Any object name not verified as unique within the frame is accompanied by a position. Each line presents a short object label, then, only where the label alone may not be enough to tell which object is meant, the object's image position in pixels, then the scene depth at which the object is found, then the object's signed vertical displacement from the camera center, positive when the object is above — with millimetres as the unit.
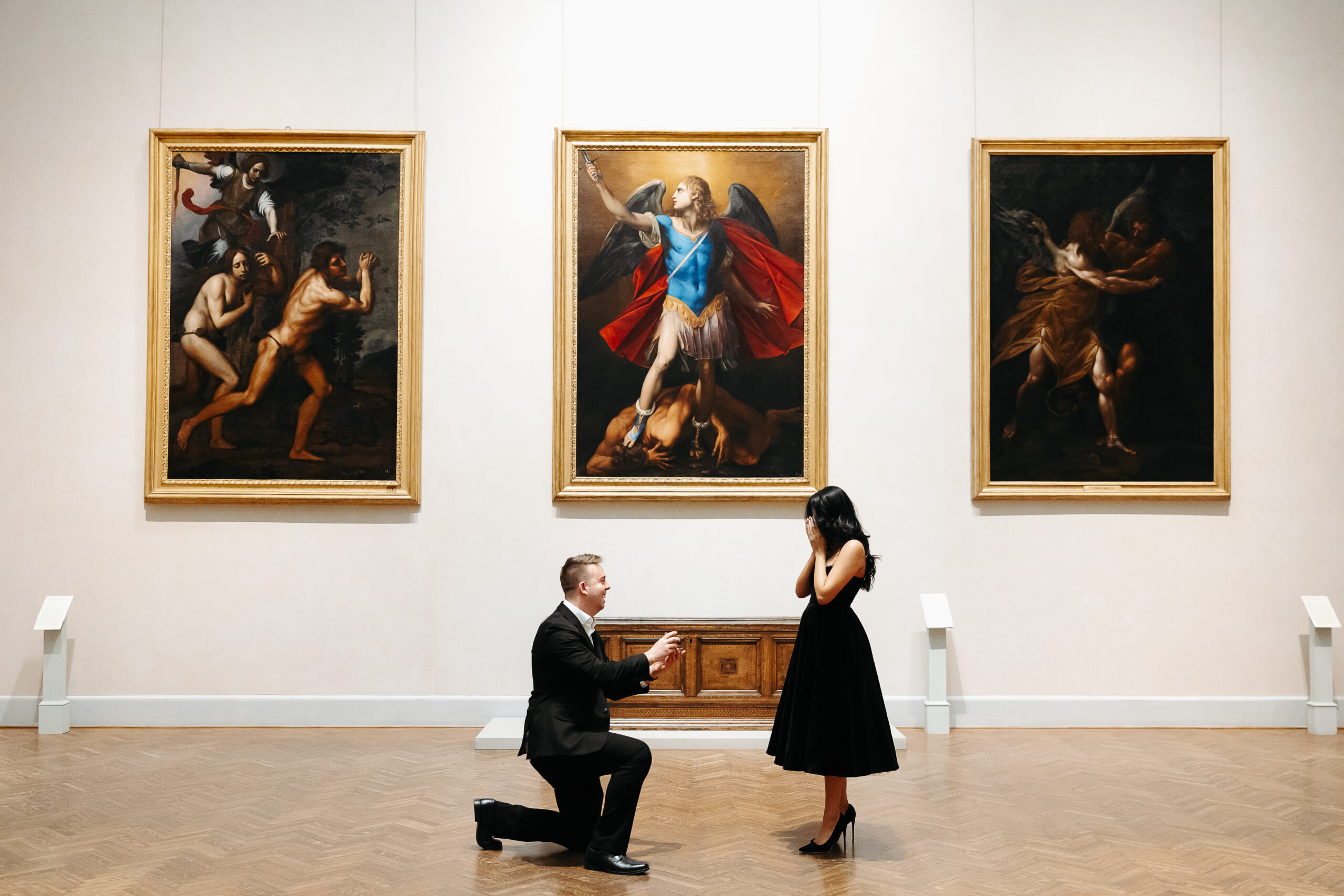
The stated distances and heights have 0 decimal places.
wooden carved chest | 8227 -1927
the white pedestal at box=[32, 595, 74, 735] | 8344 -1972
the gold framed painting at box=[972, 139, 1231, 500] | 8859 +1238
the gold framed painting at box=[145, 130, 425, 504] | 8820 +1230
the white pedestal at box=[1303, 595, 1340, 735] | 8461 -1975
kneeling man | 4957 -1449
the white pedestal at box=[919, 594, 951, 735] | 8422 -2010
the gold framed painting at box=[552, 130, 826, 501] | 8852 +1159
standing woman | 5137 -1282
